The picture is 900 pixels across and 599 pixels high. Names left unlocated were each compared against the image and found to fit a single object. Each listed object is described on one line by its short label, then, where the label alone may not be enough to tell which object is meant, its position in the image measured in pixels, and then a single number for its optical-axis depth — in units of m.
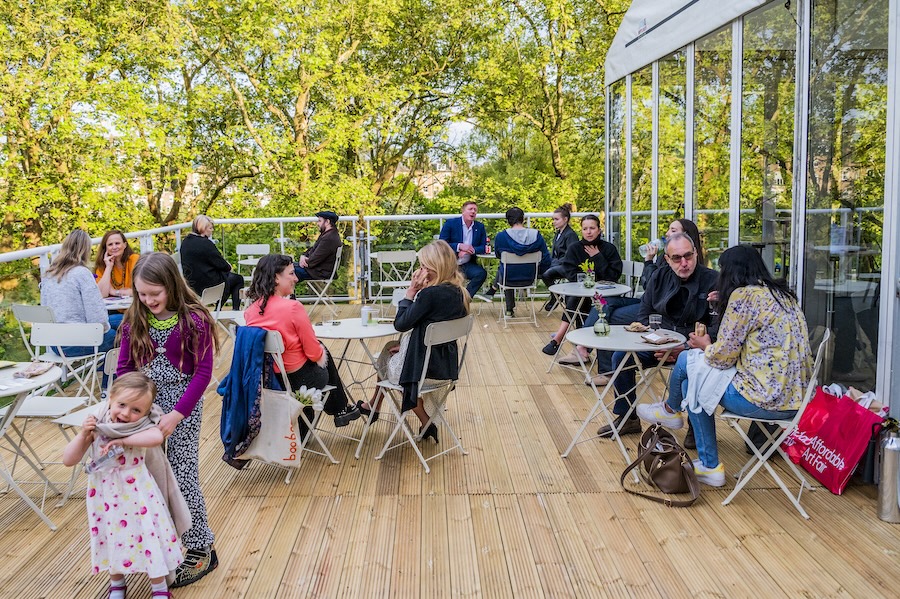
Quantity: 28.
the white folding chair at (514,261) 9.12
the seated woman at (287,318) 4.54
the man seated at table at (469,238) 10.05
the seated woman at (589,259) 7.66
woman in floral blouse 3.99
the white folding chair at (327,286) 9.55
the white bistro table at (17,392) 3.80
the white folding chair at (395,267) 10.39
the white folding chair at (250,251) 11.03
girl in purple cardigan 3.29
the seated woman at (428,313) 4.65
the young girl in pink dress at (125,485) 3.01
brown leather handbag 4.26
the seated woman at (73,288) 5.56
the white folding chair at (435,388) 4.56
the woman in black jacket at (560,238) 8.73
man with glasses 5.18
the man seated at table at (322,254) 9.40
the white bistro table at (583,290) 6.86
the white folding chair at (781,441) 3.92
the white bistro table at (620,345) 4.57
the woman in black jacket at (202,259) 8.44
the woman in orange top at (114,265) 6.56
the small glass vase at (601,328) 4.88
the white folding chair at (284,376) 4.30
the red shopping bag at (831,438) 4.12
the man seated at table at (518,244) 9.31
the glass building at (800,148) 4.56
